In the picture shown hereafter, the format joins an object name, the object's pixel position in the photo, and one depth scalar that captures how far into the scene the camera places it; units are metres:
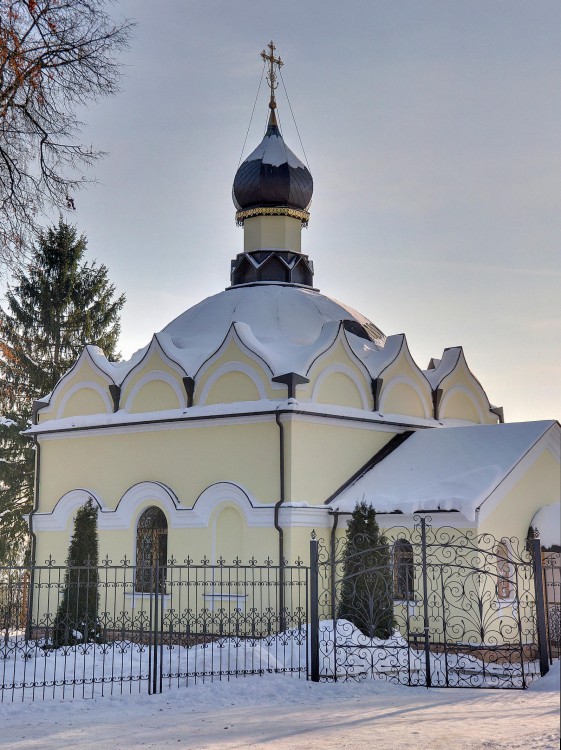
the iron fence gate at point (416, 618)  11.32
